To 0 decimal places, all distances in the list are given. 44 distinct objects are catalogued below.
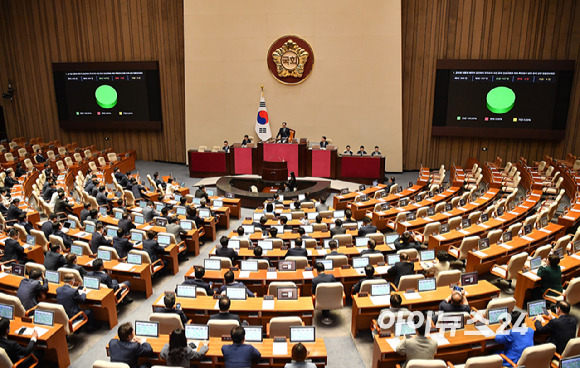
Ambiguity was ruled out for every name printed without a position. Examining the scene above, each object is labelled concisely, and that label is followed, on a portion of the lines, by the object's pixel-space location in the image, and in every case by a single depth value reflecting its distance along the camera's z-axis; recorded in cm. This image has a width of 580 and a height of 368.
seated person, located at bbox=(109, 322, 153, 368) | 503
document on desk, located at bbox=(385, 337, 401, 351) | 528
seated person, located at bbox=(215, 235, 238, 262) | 806
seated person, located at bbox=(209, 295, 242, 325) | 564
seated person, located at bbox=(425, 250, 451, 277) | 737
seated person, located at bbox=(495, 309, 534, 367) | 516
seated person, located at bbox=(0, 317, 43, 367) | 518
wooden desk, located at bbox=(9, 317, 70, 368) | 565
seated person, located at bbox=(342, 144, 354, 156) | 1748
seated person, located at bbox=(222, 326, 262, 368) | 493
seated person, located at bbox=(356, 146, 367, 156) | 1744
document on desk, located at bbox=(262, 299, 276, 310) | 617
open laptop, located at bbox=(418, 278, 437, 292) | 658
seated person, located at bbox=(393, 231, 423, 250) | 812
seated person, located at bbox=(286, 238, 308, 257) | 816
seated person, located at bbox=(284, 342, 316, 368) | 458
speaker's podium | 1612
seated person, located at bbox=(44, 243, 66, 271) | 762
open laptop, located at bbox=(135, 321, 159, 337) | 550
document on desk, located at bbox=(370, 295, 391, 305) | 635
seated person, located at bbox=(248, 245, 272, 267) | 775
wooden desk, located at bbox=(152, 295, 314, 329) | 617
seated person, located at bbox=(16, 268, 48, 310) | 643
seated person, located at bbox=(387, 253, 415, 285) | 711
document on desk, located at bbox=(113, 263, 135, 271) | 770
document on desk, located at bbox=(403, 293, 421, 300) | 638
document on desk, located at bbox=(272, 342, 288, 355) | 518
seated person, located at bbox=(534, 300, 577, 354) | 534
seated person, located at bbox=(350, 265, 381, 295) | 689
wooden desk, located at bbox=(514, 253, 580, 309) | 719
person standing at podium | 1833
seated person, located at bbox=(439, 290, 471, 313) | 559
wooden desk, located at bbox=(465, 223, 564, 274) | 825
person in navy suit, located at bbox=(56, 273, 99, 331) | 638
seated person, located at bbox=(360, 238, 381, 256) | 799
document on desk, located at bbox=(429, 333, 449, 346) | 529
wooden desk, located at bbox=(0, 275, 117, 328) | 674
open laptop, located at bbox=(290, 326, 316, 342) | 536
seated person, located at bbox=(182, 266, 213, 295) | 677
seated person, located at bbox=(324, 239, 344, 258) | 870
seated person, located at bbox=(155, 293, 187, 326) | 582
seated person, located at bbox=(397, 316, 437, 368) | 497
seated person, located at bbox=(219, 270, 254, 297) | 654
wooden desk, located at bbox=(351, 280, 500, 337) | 632
